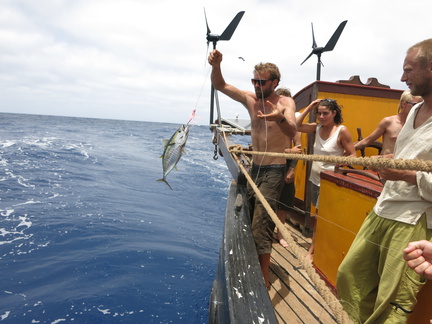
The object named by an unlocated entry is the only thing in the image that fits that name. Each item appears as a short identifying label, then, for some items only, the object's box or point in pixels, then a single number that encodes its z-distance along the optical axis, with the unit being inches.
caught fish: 108.5
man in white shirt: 57.6
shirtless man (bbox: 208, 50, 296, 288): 112.2
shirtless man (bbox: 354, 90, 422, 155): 118.3
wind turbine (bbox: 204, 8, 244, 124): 158.9
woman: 133.0
